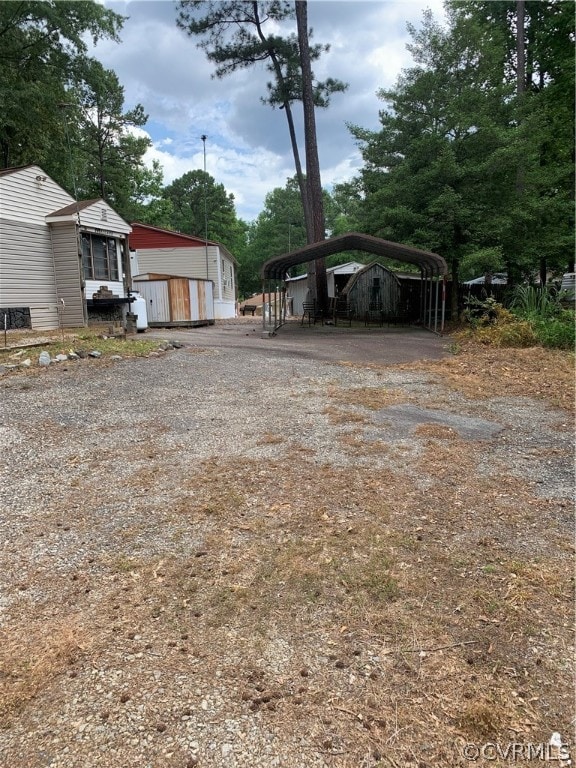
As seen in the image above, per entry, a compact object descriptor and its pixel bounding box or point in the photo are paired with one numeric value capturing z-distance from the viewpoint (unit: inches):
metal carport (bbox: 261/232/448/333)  535.8
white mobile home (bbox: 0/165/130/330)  490.0
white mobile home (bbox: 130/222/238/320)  976.3
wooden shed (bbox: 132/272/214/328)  620.4
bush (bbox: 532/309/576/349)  374.6
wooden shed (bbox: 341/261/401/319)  806.5
